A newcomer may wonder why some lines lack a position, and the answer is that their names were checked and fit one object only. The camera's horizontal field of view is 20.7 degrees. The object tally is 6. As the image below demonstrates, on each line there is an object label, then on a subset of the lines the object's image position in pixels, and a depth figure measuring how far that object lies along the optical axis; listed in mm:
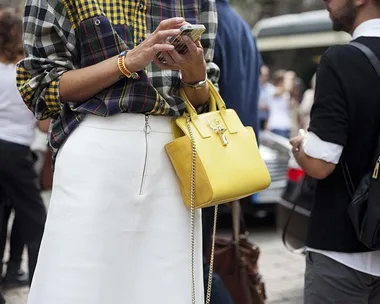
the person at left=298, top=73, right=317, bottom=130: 15966
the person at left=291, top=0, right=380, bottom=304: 3722
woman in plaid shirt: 3293
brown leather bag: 5402
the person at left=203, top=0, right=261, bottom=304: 5279
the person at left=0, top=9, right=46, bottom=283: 6485
